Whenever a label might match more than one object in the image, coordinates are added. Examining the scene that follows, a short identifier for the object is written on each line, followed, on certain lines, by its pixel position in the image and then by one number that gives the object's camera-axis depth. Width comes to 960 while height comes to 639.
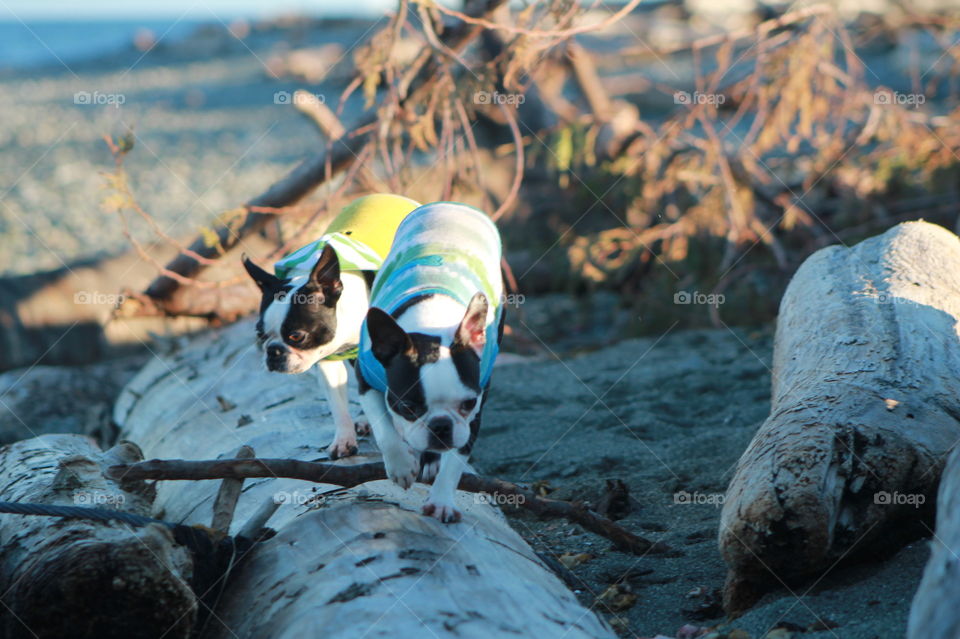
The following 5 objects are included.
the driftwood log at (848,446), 5.77
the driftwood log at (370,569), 5.00
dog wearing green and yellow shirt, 7.48
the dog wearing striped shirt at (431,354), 6.17
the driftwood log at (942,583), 4.12
